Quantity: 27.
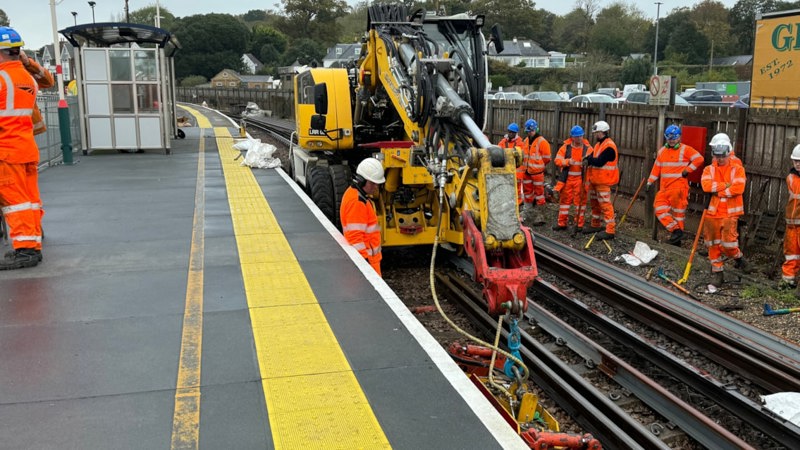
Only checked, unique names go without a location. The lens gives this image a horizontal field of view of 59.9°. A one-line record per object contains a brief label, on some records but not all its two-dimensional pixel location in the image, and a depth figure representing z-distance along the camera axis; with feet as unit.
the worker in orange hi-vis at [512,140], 44.62
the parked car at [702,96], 100.50
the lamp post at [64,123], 50.88
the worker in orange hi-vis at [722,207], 29.84
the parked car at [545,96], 118.01
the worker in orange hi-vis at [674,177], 34.73
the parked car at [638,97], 100.46
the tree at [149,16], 330.75
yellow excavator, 19.22
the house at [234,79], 276.21
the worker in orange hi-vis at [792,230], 28.04
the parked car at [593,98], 105.48
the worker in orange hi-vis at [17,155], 22.02
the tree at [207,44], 300.20
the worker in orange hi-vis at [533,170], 44.24
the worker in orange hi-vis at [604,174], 38.27
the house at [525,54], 284.82
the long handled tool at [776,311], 26.07
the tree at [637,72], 189.67
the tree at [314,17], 344.28
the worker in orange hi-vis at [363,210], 24.34
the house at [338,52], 221.46
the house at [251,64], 331.36
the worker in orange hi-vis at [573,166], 41.06
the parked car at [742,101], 83.13
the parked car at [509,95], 111.55
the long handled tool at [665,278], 29.30
